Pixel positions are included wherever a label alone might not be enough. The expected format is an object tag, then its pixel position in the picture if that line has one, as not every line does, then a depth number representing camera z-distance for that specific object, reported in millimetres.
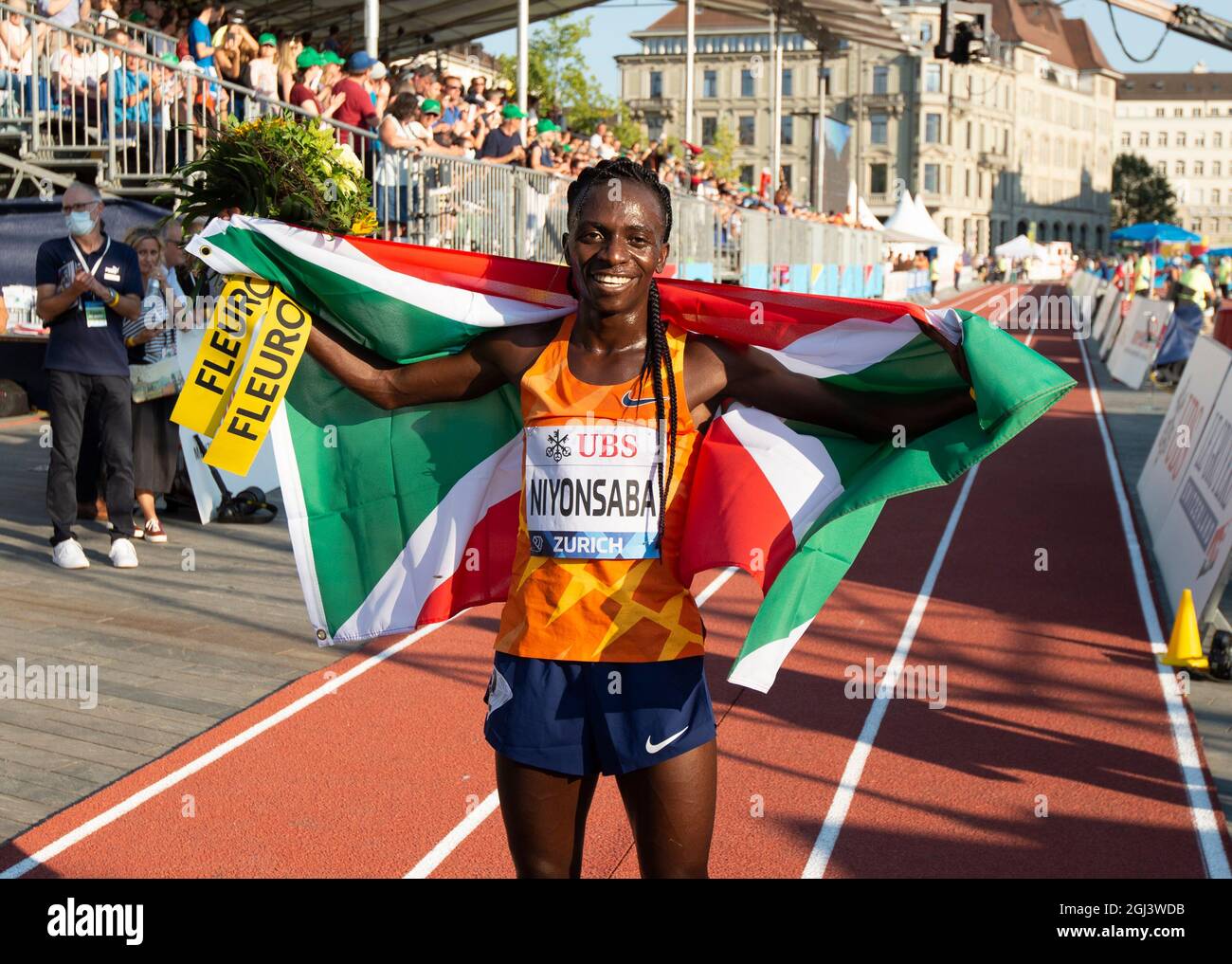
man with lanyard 9258
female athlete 3471
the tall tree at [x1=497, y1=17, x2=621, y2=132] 47125
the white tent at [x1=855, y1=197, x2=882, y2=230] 48325
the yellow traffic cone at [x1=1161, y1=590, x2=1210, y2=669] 8312
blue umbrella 56000
